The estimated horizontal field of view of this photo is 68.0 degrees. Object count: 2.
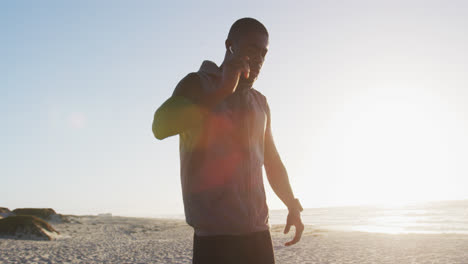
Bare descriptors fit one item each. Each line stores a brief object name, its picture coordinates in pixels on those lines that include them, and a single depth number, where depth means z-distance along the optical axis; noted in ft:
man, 4.58
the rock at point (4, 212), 114.42
